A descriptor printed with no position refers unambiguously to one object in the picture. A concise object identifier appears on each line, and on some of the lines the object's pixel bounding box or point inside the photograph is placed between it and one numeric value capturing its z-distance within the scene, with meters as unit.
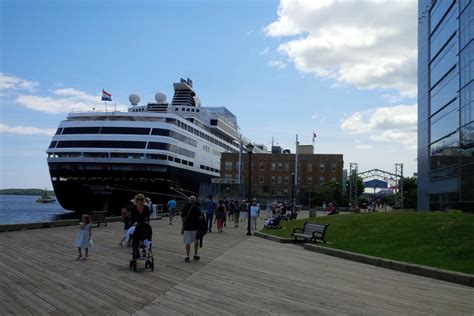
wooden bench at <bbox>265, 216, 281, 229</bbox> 24.52
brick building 91.06
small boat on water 116.24
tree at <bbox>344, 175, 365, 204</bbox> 76.55
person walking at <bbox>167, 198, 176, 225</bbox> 27.96
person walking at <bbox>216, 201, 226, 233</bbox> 22.34
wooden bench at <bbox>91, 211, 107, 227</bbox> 22.67
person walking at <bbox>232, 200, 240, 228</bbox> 27.42
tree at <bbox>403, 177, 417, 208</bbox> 74.94
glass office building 38.53
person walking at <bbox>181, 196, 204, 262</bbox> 11.31
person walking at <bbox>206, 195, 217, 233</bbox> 21.09
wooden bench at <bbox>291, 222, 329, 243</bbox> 16.69
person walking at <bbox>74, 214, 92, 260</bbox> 11.18
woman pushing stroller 9.56
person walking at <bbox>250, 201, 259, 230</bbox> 25.94
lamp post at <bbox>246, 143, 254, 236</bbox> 21.45
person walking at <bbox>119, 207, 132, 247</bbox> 14.20
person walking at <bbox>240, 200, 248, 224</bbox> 33.84
